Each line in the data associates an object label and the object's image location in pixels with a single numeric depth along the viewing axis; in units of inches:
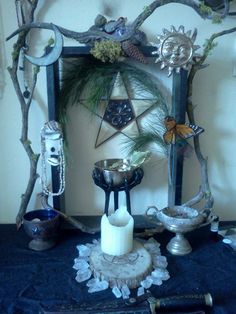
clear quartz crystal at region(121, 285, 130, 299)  29.2
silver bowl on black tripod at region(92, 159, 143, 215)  37.4
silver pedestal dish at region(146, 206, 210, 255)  35.5
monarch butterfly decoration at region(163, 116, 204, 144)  37.1
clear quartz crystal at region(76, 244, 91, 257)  36.2
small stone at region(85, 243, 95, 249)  37.9
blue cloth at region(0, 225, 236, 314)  28.7
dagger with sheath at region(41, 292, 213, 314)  26.2
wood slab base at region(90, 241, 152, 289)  30.7
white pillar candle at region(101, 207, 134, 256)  33.5
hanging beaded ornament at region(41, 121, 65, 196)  36.8
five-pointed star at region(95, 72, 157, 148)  41.4
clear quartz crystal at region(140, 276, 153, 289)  30.6
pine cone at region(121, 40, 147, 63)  34.5
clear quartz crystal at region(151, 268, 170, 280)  32.0
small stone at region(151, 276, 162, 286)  31.1
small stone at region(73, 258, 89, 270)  33.6
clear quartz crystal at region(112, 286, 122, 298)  29.3
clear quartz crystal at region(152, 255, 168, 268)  34.0
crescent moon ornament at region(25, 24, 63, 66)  32.5
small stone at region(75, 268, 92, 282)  31.7
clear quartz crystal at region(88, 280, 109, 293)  30.2
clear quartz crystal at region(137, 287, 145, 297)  29.5
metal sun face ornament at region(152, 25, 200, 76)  35.1
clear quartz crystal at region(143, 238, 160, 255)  36.6
